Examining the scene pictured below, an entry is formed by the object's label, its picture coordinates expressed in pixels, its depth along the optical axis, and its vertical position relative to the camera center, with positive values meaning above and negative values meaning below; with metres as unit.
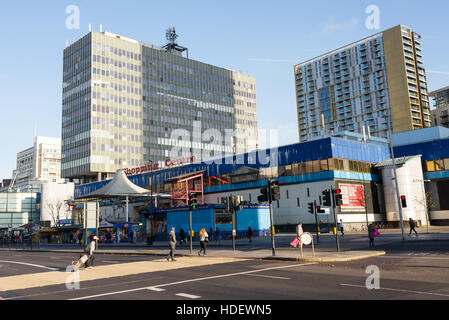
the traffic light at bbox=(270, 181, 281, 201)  21.95 +1.40
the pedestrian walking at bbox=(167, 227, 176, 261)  20.89 -1.25
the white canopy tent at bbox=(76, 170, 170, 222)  51.26 +4.32
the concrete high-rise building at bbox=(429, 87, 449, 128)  139.12 +35.53
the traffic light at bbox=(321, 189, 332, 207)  22.69 +0.90
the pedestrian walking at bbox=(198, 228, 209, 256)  23.48 -1.22
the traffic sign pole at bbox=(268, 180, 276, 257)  22.02 +1.13
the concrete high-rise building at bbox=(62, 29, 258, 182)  109.50 +34.85
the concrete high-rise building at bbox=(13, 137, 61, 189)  161.52 +18.21
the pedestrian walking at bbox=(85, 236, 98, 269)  17.86 -1.47
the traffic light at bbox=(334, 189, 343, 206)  22.30 +0.75
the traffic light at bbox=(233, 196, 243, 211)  26.31 +1.05
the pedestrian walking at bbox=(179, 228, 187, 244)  41.28 -1.73
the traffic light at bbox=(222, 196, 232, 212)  26.32 +0.96
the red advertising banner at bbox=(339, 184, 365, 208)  56.50 +2.26
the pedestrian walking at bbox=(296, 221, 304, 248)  22.44 -0.88
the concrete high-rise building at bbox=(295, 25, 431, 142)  126.81 +43.47
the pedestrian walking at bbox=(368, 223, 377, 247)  26.01 -1.36
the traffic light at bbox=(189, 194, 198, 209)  25.84 +1.18
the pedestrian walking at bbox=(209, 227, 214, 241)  43.31 -1.82
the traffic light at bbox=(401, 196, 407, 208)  31.54 +0.69
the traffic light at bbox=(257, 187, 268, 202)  22.23 +1.10
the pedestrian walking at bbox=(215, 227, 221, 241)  44.12 -1.81
